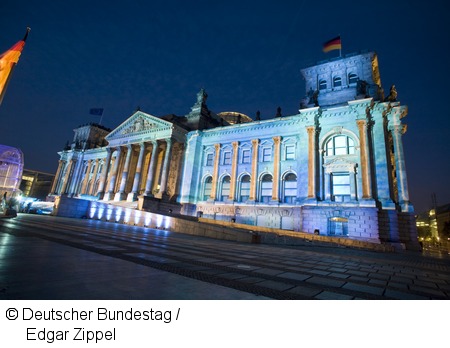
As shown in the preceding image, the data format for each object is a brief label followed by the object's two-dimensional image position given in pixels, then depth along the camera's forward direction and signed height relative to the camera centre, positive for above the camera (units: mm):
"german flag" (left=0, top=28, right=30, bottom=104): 10070 +6475
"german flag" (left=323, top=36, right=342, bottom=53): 26188 +21660
